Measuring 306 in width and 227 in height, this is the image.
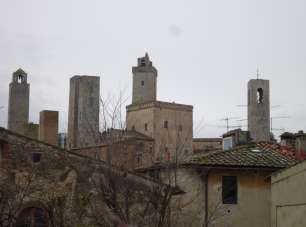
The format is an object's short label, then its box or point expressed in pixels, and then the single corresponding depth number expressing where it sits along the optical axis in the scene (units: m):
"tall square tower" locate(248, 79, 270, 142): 47.28
